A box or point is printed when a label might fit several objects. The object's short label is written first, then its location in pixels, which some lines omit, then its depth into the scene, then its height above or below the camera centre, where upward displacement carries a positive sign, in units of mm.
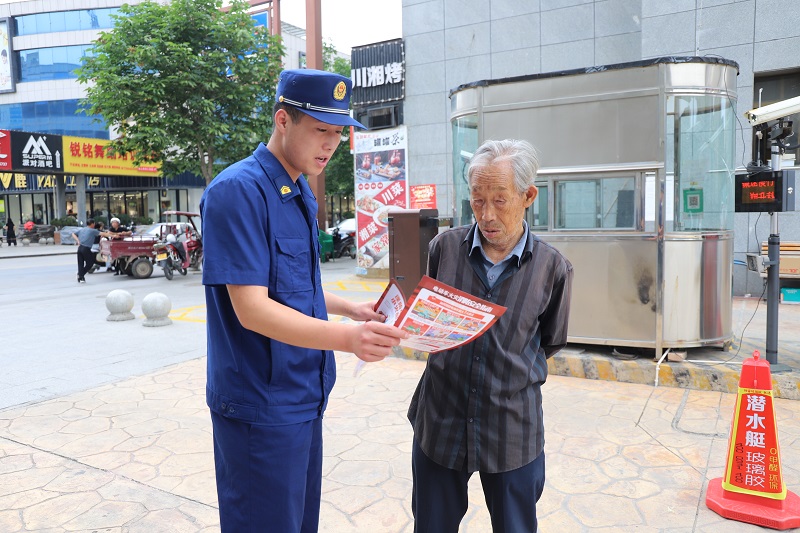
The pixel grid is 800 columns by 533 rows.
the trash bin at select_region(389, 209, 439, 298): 7495 -174
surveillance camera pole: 5031 -510
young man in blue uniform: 1606 -245
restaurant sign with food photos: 13508 +947
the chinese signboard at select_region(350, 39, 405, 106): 13602 +3597
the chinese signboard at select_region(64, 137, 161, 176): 27127 +3468
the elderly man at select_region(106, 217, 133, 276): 14841 -18
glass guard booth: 5457 +312
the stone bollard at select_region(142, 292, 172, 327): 8336 -1067
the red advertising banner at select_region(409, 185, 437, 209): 13000 +683
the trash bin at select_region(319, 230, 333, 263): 18436 -522
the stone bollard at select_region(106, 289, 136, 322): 8727 -1052
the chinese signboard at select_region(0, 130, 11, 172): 23248 +3265
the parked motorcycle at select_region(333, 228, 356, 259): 19897 -468
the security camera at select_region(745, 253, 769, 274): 5172 -358
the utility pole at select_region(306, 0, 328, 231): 15703 +5069
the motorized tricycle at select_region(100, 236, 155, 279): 14391 -526
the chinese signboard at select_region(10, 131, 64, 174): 24062 +3356
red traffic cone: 3047 -1245
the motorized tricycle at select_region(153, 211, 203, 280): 14040 -402
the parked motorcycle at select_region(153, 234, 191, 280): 13938 -574
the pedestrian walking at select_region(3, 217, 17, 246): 29703 -15
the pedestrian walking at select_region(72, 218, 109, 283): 14156 -290
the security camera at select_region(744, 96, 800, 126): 4797 +903
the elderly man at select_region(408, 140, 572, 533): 1930 -457
